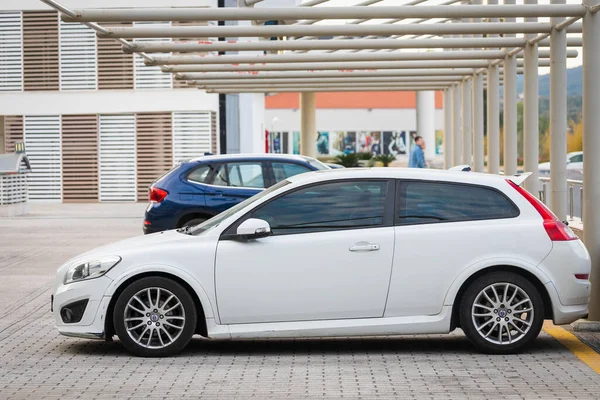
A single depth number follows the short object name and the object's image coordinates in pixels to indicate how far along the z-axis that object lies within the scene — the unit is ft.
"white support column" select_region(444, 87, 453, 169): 105.81
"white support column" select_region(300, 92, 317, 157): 156.66
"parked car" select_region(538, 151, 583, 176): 154.10
